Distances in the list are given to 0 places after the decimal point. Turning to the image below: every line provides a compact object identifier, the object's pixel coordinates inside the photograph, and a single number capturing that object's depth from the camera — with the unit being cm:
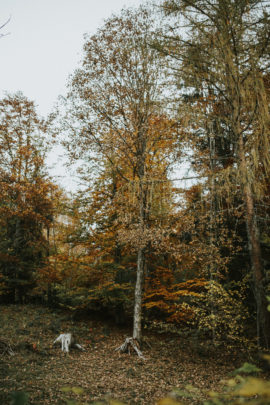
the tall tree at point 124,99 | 917
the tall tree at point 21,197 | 1177
